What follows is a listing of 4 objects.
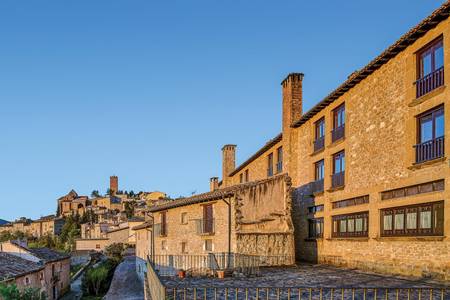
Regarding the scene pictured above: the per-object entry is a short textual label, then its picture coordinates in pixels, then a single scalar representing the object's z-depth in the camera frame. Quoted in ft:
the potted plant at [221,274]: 54.19
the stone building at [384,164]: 47.62
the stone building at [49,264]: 94.22
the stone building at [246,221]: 70.74
